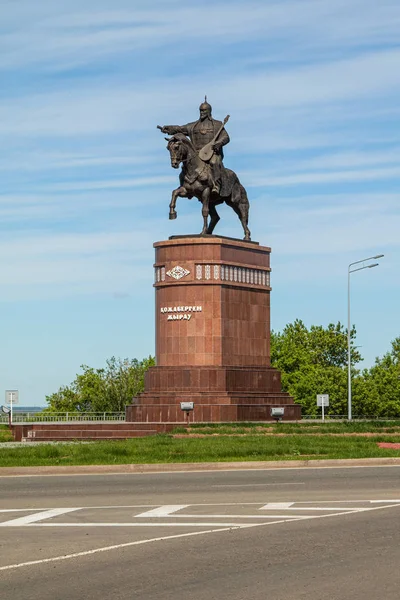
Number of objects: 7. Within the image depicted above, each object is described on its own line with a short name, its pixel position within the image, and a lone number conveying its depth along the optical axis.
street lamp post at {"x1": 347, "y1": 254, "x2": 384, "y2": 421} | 60.16
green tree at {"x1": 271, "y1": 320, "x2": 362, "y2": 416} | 91.50
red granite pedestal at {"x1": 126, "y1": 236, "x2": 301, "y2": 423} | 49.59
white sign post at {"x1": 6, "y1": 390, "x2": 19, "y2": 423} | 53.41
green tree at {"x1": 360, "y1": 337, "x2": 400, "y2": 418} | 96.56
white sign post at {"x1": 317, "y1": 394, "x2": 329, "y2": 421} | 56.32
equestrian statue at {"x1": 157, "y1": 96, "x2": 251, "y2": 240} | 52.31
